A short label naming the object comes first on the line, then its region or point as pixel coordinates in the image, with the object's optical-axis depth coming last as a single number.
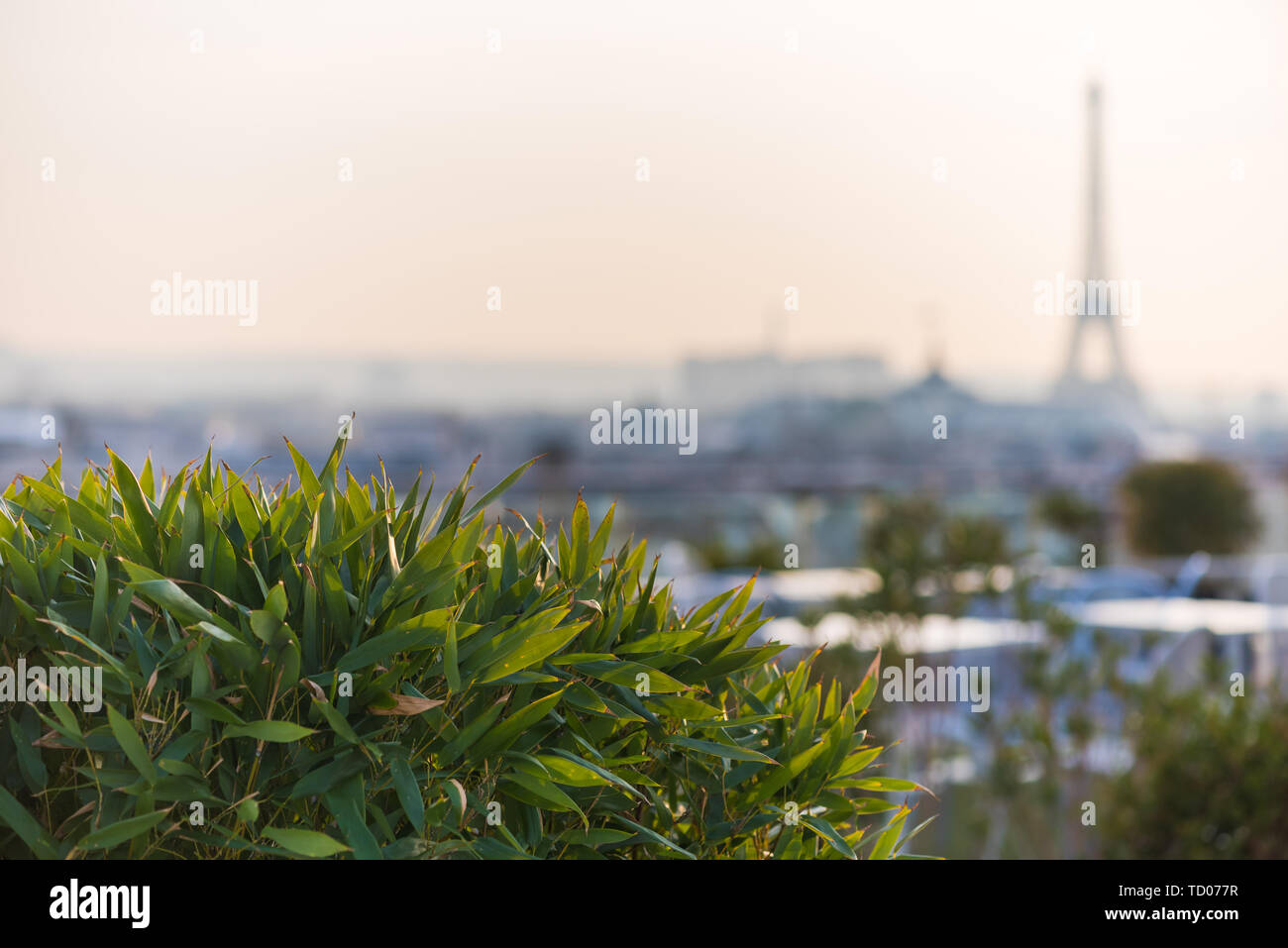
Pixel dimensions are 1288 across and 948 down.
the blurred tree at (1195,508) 9.45
